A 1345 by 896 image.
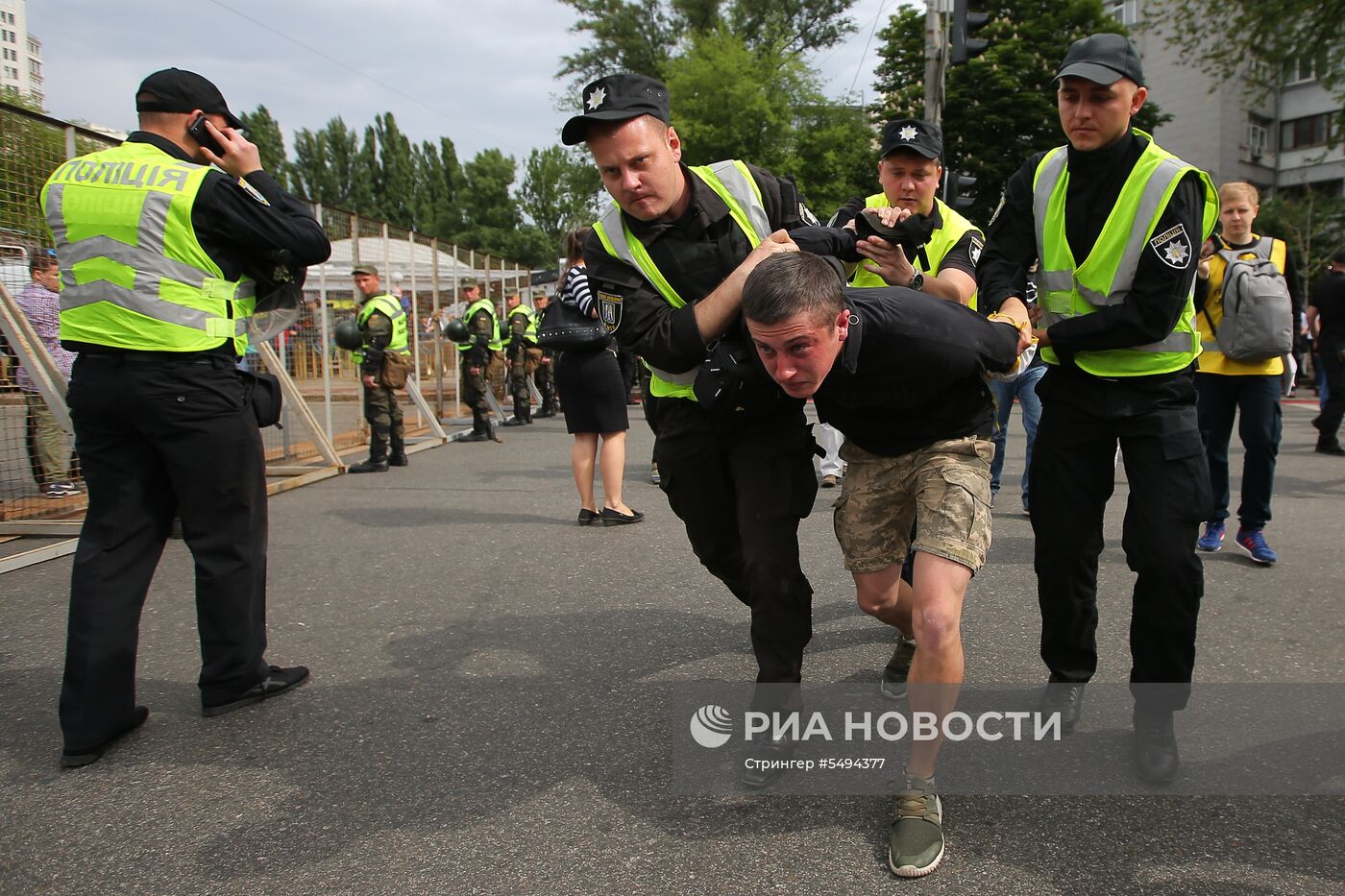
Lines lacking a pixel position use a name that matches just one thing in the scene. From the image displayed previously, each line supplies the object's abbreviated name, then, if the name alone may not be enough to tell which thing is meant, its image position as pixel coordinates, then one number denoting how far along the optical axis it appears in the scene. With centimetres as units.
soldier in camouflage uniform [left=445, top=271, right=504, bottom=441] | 1227
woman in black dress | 649
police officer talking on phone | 304
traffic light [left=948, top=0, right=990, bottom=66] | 1019
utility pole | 1190
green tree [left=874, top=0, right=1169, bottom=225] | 2714
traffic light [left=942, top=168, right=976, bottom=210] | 933
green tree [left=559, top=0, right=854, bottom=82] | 4169
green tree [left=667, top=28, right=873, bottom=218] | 3350
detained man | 229
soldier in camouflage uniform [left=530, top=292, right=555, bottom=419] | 1617
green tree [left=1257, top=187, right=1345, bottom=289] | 3228
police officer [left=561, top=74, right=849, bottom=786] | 264
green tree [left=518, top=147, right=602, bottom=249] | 5959
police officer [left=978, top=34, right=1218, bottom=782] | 271
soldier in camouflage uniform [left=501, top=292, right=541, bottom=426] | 1409
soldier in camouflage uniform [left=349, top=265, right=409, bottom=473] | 946
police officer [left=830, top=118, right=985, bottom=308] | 388
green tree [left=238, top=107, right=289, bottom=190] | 6412
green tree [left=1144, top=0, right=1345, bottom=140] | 1831
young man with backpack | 505
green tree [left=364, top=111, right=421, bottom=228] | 6925
